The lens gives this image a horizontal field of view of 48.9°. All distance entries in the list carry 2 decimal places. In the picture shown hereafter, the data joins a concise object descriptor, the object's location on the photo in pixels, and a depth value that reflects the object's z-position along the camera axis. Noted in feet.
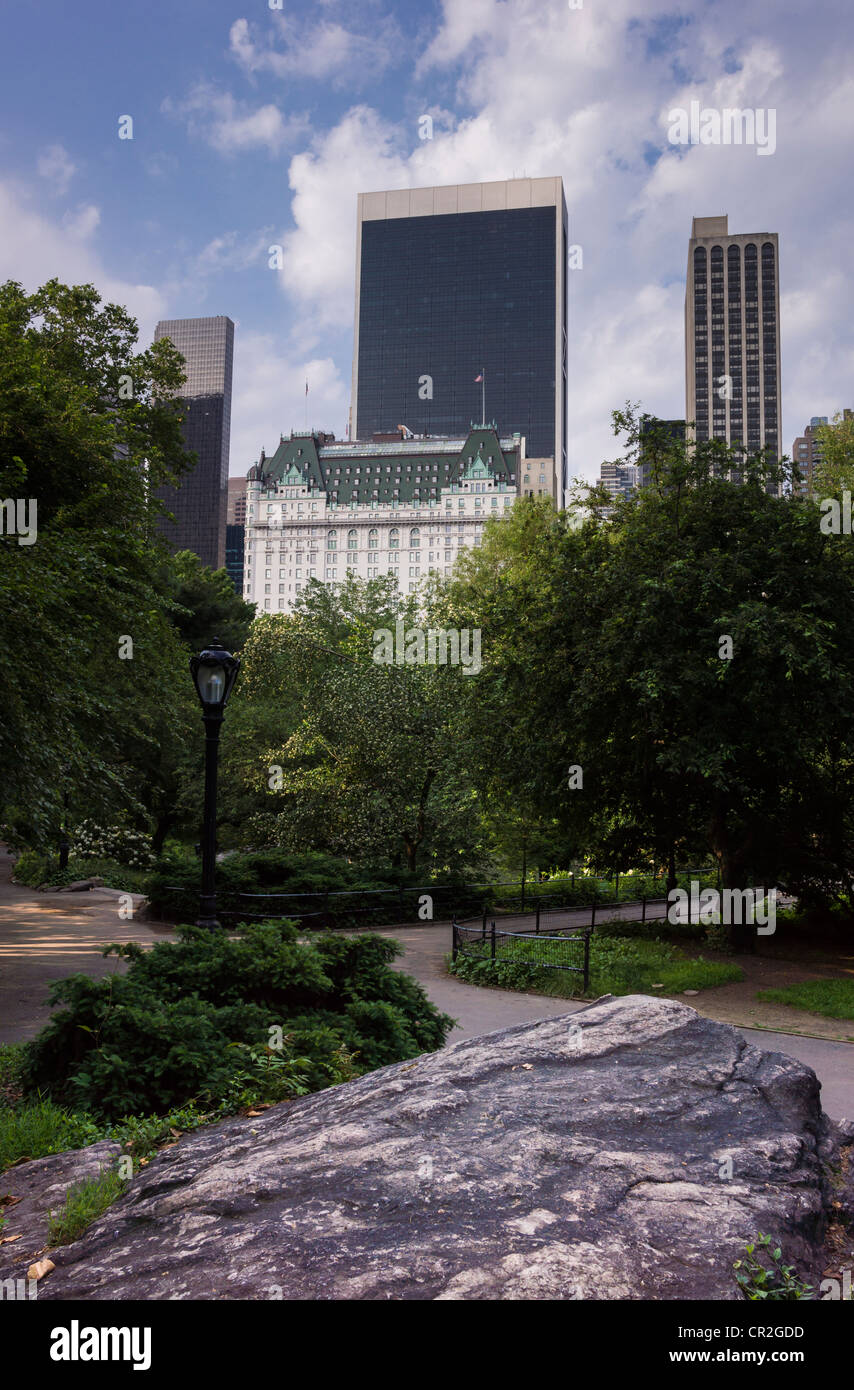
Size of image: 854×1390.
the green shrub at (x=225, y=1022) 18.78
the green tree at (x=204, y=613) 128.26
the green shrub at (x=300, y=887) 59.72
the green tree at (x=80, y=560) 33.88
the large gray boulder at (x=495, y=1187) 9.88
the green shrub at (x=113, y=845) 81.97
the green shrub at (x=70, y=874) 76.62
